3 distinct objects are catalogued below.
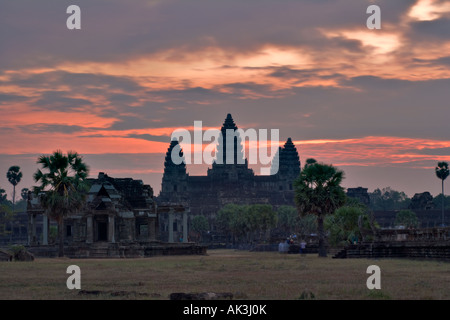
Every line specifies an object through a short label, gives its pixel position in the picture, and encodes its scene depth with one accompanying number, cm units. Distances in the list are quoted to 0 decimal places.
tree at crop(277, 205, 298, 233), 18188
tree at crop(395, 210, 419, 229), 17812
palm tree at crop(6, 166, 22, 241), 19056
